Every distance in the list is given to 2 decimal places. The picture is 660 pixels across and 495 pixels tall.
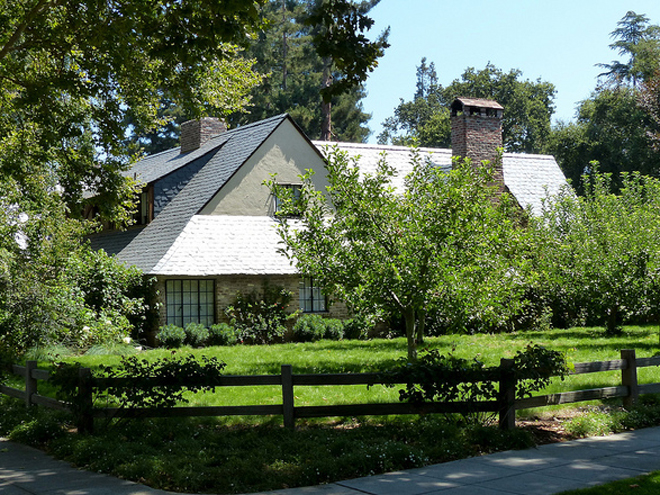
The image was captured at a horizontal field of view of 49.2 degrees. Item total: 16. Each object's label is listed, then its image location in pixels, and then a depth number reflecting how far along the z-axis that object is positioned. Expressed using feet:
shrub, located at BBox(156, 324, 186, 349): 70.28
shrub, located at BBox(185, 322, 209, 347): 70.95
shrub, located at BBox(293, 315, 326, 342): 77.05
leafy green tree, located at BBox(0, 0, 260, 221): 39.96
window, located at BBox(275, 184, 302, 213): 85.58
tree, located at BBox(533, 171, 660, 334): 65.41
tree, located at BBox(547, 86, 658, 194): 154.10
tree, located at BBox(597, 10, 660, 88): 179.32
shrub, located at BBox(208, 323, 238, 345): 72.43
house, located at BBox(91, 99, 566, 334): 75.97
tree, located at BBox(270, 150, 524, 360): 45.16
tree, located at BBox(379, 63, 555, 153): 193.47
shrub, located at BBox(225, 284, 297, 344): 75.82
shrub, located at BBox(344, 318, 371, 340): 79.10
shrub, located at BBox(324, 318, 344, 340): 78.43
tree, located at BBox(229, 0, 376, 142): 159.94
